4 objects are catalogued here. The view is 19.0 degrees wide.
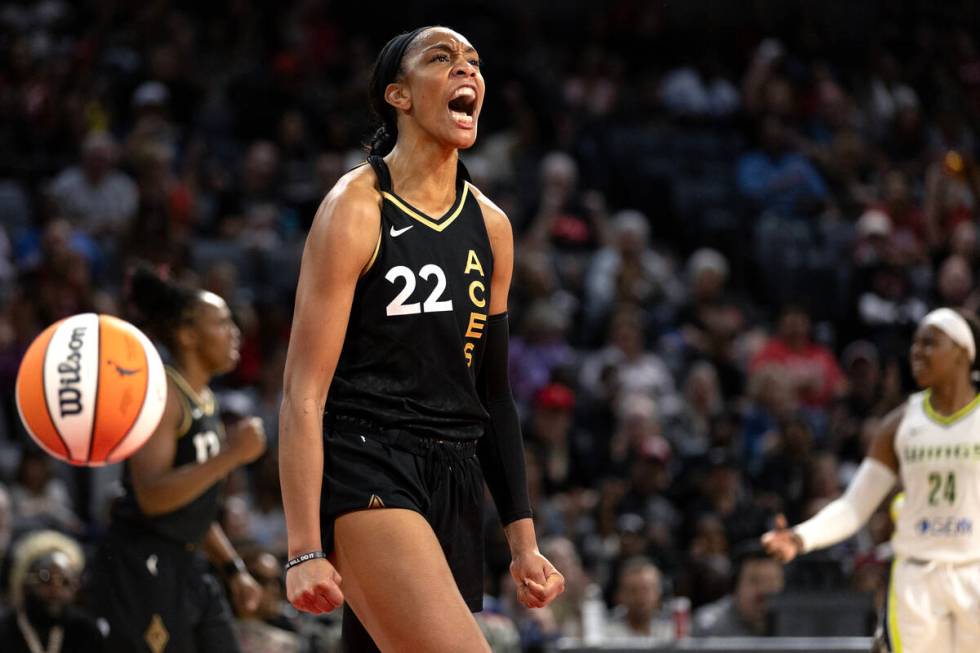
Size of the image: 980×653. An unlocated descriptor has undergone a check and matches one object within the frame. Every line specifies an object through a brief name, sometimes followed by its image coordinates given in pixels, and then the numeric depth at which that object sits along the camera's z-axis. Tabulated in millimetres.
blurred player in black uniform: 10506
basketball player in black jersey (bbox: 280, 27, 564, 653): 6864
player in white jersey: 10927
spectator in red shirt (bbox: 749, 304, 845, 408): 21564
